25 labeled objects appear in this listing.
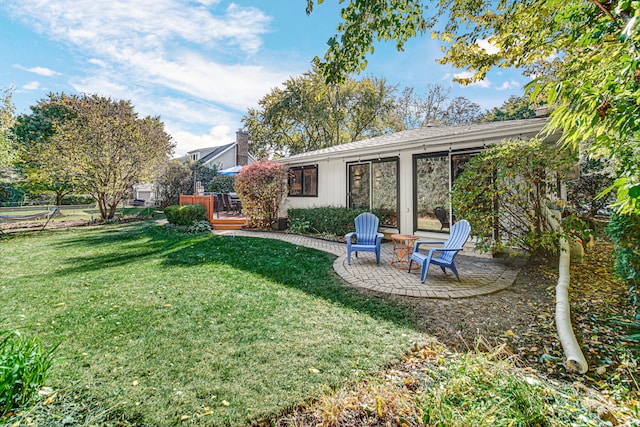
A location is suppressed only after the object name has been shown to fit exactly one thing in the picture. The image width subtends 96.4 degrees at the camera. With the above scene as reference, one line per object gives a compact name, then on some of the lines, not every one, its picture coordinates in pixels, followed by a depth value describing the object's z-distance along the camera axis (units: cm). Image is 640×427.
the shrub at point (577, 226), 471
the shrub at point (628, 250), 342
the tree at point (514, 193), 511
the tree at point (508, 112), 2147
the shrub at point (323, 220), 900
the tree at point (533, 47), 169
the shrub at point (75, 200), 2231
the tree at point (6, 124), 989
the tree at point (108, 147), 1245
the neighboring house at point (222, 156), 2319
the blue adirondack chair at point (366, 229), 655
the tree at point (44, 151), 1260
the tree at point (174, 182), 1764
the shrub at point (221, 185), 1903
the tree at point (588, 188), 841
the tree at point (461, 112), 2344
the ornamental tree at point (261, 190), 1054
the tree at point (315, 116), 2243
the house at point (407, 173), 687
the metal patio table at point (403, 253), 581
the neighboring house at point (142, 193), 3266
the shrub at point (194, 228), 1060
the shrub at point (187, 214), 1116
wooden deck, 1168
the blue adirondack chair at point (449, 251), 472
